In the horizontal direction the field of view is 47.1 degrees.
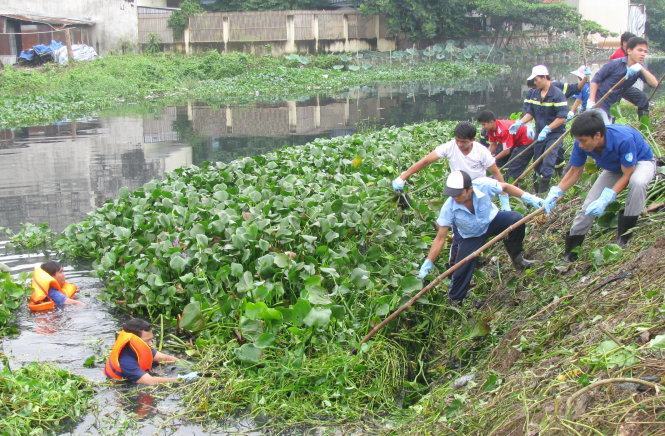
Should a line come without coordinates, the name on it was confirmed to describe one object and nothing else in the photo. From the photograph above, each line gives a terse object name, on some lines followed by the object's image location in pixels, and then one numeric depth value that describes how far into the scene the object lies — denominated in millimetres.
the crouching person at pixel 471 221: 6465
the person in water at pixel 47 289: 8016
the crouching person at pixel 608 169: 6008
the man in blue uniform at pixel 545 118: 9180
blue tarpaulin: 30625
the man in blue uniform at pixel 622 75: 9352
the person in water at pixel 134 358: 6270
